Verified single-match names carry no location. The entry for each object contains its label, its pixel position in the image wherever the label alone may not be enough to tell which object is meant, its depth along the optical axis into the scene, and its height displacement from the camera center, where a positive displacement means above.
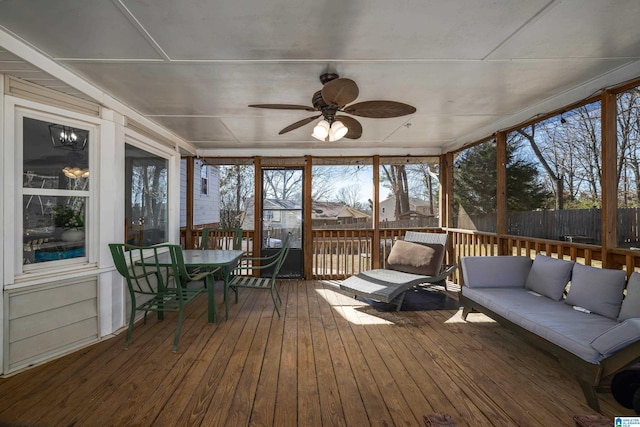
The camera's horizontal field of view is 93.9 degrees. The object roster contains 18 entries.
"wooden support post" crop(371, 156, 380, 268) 5.43 -0.01
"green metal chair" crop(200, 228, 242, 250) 4.52 -0.38
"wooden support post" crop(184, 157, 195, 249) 5.41 +0.08
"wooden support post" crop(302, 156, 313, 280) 5.40 -0.11
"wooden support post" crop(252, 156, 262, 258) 5.41 +0.13
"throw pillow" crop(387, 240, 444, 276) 4.26 -0.61
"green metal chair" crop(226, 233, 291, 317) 3.43 -0.79
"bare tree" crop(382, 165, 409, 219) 5.94 +0.68
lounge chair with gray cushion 3.78 -0.82
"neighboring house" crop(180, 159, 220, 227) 5.55 +0.45
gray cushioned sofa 1.85 -0.79
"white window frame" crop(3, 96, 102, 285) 2.29 +0.22
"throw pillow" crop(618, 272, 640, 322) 2.15 -0.62
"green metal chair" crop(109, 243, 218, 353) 2.70 -0.68
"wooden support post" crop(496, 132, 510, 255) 4.11 +0.35
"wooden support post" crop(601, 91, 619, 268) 2.65 +0.37
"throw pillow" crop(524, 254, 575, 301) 2.84 -0.59
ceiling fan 2.28 +0.91
